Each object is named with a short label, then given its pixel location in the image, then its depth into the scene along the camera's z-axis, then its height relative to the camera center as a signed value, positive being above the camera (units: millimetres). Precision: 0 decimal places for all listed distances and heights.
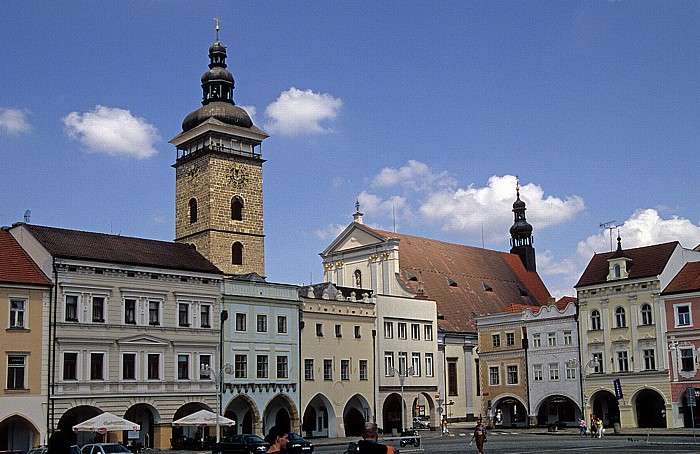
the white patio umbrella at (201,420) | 47625 -1548
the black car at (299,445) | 39634 -2478
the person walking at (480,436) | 34562 -1996
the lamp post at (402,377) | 66062 +460
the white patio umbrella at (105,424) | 43156 -1505
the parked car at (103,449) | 34312 -2074
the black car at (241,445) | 39562 -2387
